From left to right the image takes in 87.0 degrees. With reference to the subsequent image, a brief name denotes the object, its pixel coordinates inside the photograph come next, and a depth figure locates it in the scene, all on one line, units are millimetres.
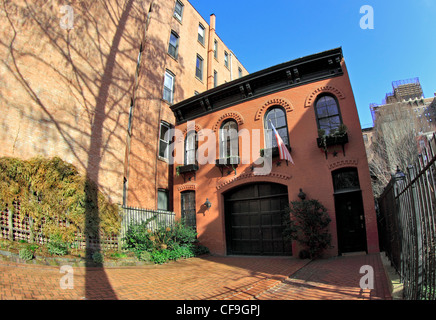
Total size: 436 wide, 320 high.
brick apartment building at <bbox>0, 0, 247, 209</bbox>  8156
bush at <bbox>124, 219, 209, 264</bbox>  8781
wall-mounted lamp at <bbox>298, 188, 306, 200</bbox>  9258
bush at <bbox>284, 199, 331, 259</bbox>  8312
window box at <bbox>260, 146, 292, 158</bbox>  10164
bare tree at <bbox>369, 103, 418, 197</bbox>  18891
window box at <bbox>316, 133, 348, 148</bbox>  8806
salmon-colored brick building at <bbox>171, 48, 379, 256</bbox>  8883
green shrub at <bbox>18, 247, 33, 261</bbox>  5695
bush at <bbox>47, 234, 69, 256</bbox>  6615
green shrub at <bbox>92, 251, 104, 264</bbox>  7105
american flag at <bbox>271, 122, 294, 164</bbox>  9023
